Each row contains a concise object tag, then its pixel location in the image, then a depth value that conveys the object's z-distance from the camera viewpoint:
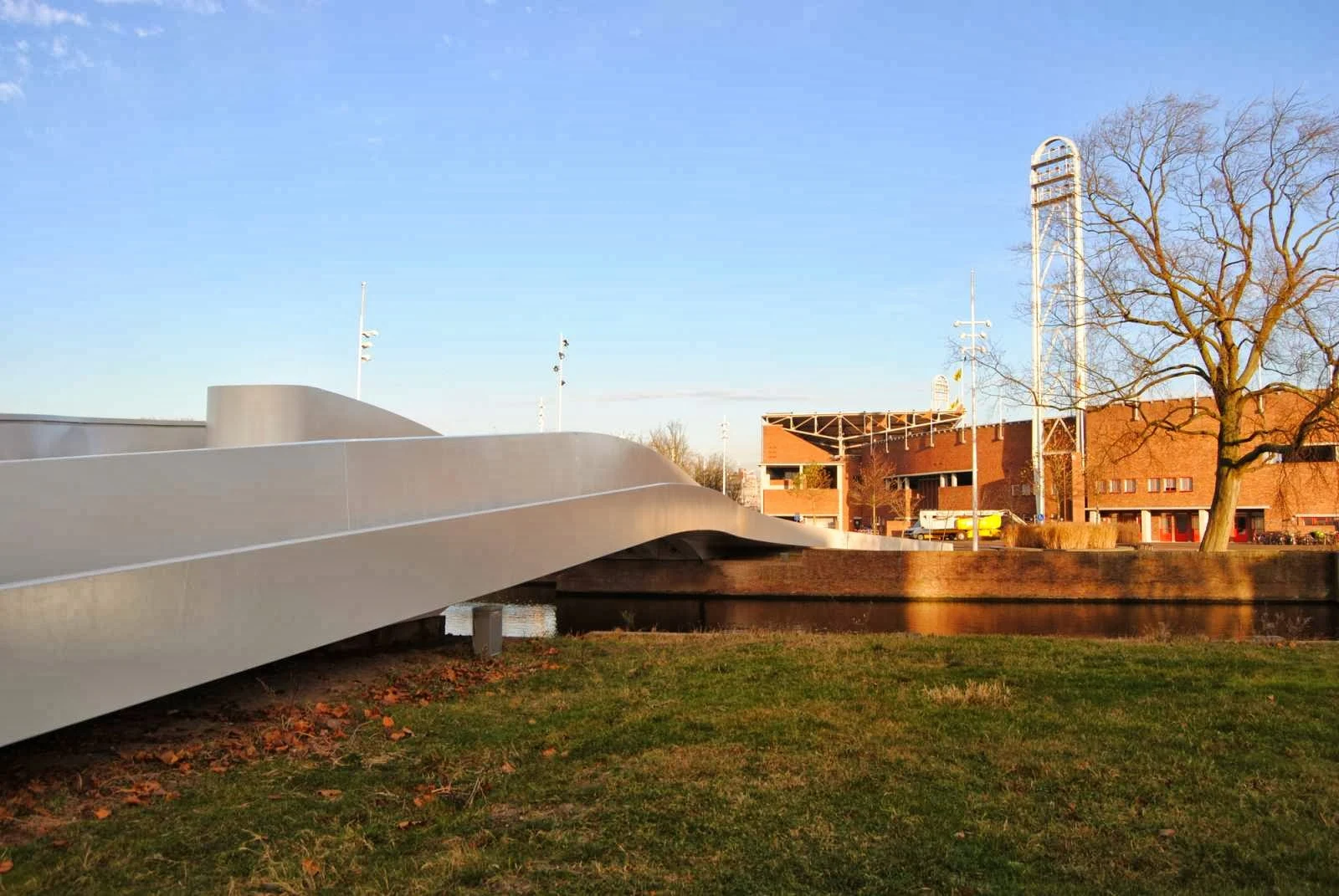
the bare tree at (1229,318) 24.61
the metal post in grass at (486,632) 11.42
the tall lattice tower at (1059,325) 26.69
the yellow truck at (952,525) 51.75
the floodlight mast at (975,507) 35.00
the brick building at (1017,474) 51.34
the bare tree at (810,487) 72.94
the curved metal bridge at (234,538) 5.76
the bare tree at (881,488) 68.94
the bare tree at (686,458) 84.62
